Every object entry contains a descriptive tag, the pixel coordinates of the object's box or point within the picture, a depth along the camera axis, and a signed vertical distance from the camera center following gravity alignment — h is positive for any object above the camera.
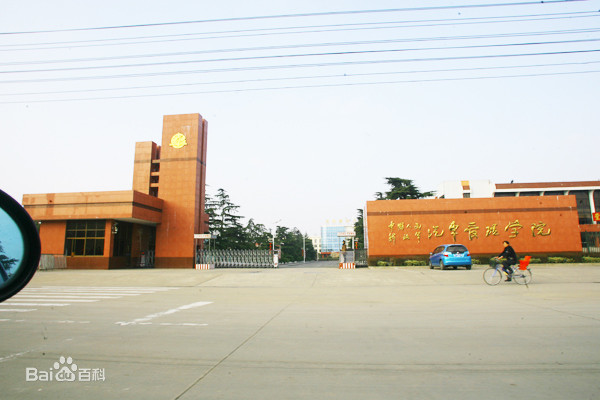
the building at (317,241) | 188.31 +4.17
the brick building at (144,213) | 27.73 +2.99
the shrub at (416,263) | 25.62 -1.02
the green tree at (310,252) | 108.11 -0.86
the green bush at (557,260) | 25.52 -0.83
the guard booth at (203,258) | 28.29 -0.71
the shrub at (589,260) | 25.80 -0.85
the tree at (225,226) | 49.50 +3.33
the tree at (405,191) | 48.75 +7.88
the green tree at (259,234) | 70.64 +3.12
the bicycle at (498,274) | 13.01 -0.93
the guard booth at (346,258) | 25.48 -0.70
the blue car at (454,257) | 20.38 -0.48
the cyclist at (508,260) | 13.00 -0.42
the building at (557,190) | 61.50 +10.47
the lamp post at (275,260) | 28.73 -0.87
